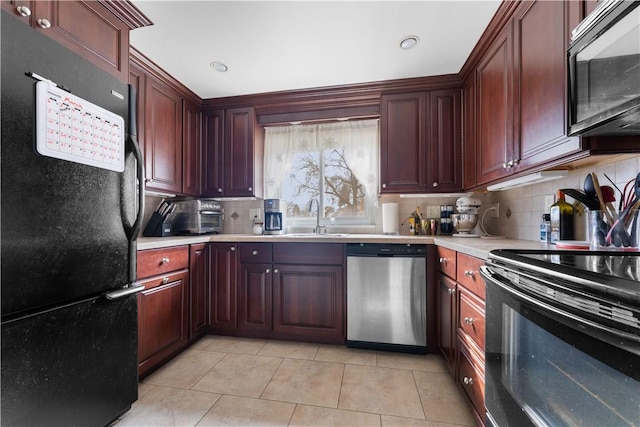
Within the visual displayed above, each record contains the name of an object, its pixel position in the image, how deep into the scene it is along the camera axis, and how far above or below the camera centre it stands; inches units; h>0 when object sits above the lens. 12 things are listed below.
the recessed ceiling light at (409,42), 70.4 +47.1
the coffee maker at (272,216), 105.0 -0.7
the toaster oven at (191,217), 97.2 -1.0
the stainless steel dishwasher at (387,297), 79.0 -25.4
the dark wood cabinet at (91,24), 44.1 +36.0
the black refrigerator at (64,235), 35.6 -3.2
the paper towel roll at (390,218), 100.7 -1.5
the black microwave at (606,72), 28.5 +17.5
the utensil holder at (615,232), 38.9 -2.8
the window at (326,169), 108.3 +19.5
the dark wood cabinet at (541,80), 44.0 +25.1
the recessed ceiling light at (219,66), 82.3 +47.3
